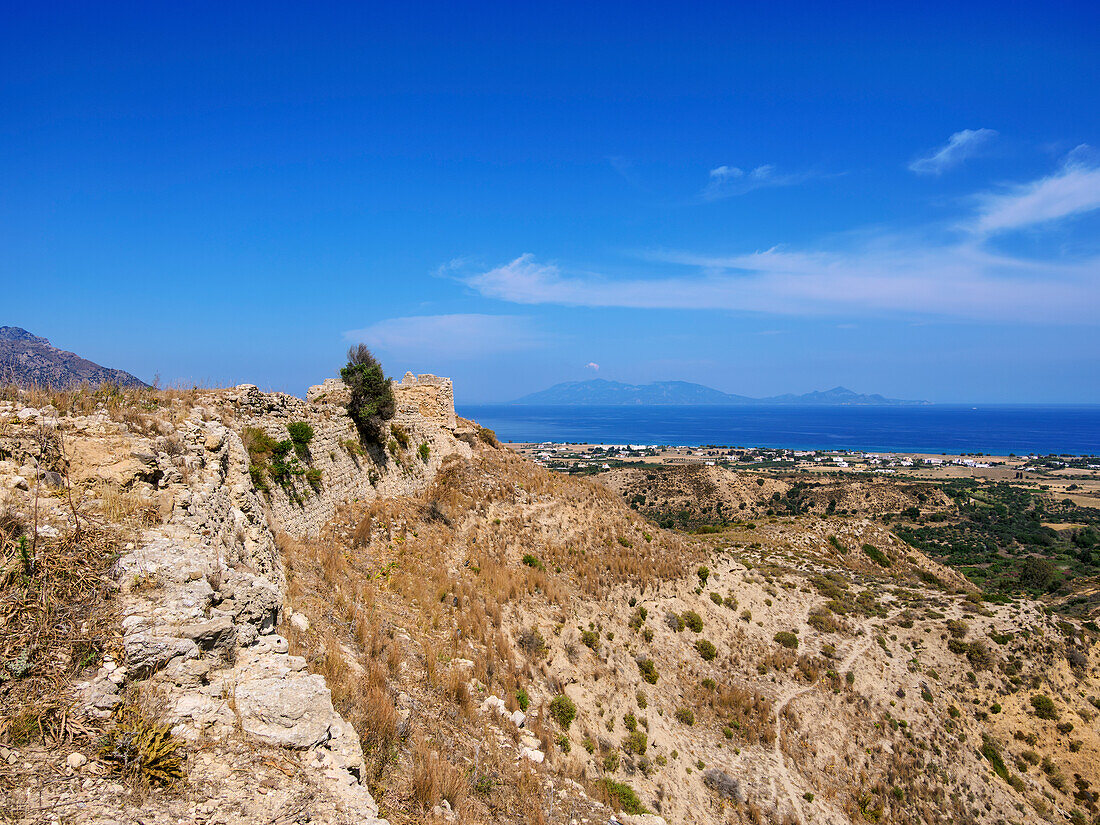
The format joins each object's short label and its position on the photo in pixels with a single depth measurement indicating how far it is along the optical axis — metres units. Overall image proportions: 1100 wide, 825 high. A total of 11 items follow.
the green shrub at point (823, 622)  24.17
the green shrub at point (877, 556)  39.11
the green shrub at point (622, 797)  11.90
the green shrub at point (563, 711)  13.71
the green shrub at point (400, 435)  20.38
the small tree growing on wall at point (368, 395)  18.22
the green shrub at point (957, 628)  25.23
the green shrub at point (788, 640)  22.42
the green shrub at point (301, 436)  14.08
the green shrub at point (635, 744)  14.55
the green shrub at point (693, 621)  21.00
